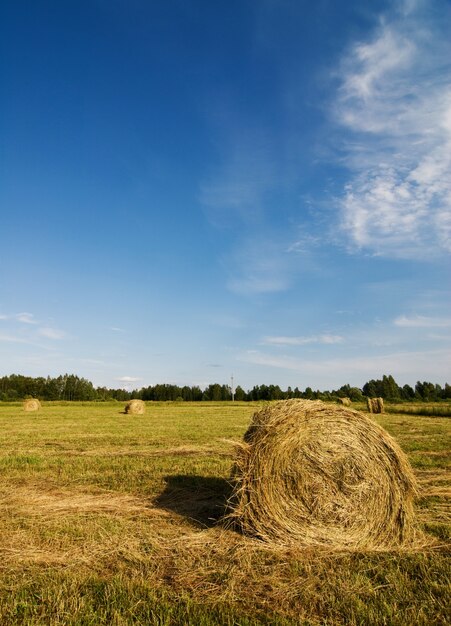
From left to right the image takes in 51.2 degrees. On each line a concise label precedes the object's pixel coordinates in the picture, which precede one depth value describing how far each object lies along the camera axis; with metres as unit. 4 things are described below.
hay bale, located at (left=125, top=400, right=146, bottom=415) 36.81
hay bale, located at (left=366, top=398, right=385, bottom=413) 34.31
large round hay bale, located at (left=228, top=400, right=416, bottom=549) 5.79
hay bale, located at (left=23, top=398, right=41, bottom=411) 42.38
